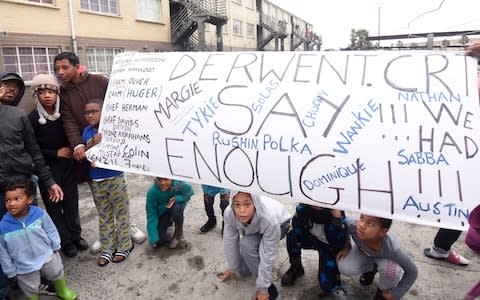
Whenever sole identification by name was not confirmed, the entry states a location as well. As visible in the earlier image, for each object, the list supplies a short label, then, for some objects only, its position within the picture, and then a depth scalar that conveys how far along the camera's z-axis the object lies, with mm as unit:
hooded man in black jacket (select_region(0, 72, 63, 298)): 2248
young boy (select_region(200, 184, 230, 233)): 3247
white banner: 1474
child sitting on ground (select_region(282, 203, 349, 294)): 2242
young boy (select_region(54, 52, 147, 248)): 2635
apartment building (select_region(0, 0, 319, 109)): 10992
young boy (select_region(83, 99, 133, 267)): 2707
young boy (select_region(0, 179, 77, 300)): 2150
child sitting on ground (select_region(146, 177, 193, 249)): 2932
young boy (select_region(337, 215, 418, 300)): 2018
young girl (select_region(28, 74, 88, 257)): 2553
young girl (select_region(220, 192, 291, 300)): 2143
